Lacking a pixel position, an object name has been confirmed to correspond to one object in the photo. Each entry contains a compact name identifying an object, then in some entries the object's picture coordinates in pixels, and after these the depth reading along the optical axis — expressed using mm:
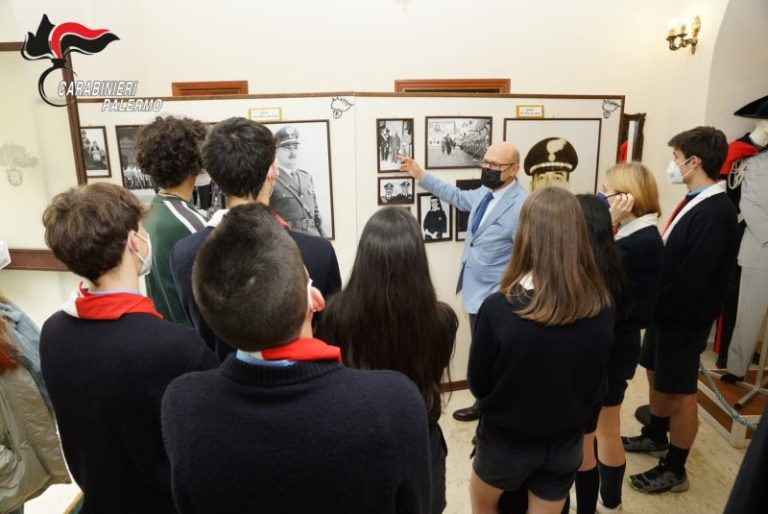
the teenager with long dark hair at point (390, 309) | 1446
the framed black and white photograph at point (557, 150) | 3420
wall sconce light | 4484
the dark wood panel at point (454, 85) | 5020
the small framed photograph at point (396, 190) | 3270
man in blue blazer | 3041
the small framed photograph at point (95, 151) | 3100
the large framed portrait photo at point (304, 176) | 3098
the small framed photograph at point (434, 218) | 3367
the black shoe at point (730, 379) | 4000
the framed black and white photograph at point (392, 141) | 3199
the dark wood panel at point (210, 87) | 4859
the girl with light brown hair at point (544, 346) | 1575
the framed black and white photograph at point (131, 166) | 3086
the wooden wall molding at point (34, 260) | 3242
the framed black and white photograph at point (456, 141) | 3273
